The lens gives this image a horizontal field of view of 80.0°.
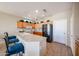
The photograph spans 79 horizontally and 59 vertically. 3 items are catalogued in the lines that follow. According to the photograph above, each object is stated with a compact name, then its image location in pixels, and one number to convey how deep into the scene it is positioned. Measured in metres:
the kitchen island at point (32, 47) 1.10
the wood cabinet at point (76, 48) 1.22
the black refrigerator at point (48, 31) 3.09
